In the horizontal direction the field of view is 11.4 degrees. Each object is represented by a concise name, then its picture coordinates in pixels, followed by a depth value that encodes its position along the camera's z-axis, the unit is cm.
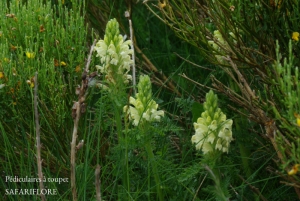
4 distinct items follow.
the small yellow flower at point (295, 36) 186
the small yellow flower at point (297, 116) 172
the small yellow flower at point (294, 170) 172
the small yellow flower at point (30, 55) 202
